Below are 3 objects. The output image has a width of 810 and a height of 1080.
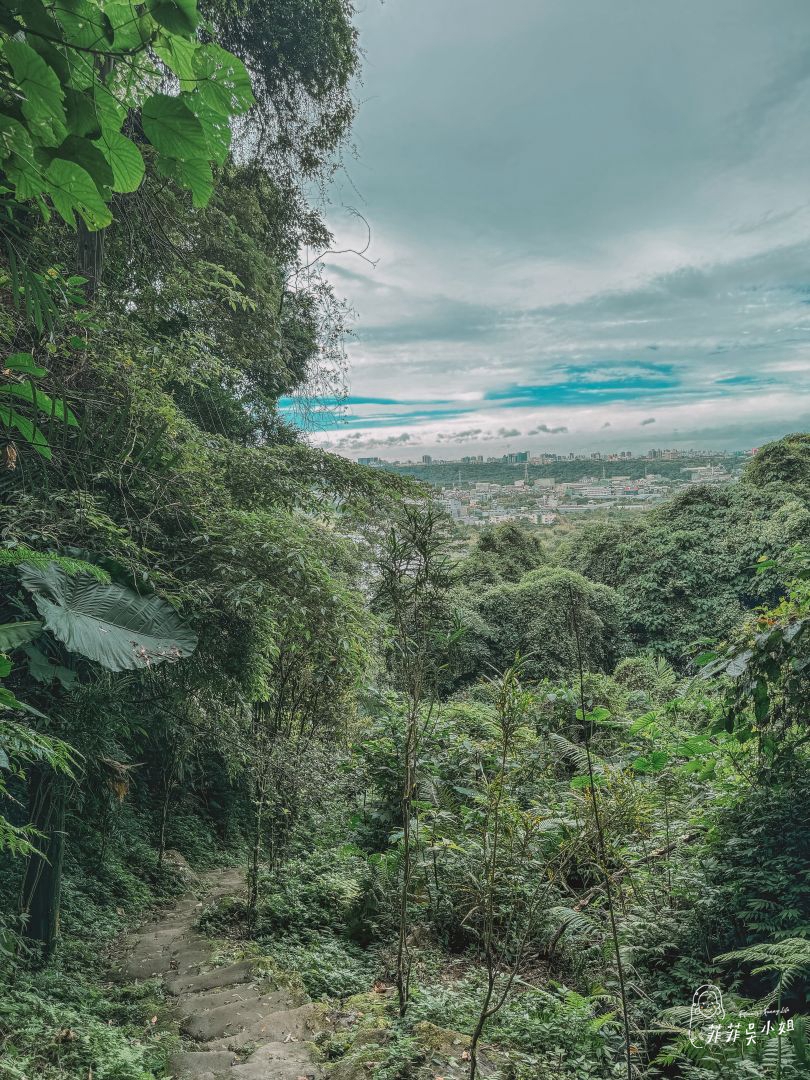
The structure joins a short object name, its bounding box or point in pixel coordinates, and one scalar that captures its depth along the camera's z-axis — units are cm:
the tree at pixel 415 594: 261
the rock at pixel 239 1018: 264
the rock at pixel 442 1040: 220
